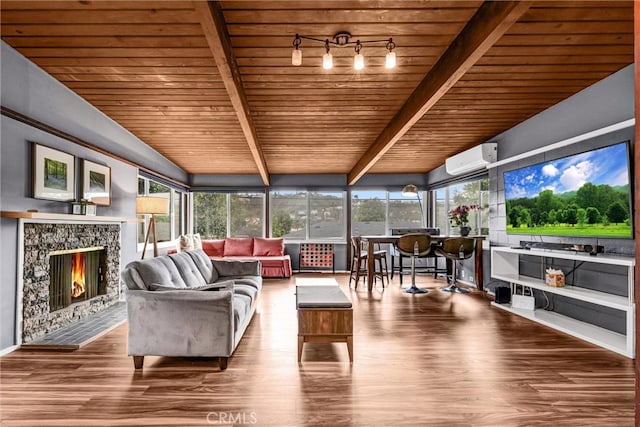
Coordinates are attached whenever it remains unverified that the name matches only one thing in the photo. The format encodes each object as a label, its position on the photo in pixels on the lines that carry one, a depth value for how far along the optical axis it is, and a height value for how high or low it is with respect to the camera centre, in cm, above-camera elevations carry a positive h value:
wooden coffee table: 292 -78
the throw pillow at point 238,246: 807 -49
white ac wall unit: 551 +102
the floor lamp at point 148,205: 523 +29
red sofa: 802 -52
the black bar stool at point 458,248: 572 -39
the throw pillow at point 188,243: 718 -36
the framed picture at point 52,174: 346 +52
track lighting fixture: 286 +146
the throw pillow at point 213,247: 812 -50
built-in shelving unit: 304 -69
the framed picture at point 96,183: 429 +52
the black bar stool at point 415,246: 584 -36
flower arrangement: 588 +15
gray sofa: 277 -74
